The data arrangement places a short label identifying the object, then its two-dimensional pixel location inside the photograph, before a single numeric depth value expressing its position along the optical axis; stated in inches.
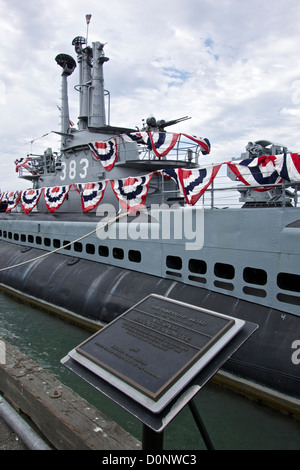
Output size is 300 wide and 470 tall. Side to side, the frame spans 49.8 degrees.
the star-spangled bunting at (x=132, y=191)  490.0
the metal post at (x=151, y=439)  117.4
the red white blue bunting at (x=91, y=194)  570.6
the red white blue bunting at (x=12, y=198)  840.8
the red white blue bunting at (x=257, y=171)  352.8
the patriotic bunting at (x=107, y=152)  568.1
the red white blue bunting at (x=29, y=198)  750.3
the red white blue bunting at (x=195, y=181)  394.6
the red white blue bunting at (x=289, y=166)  328.5
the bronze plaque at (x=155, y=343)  127.0
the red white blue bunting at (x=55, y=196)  658.8
